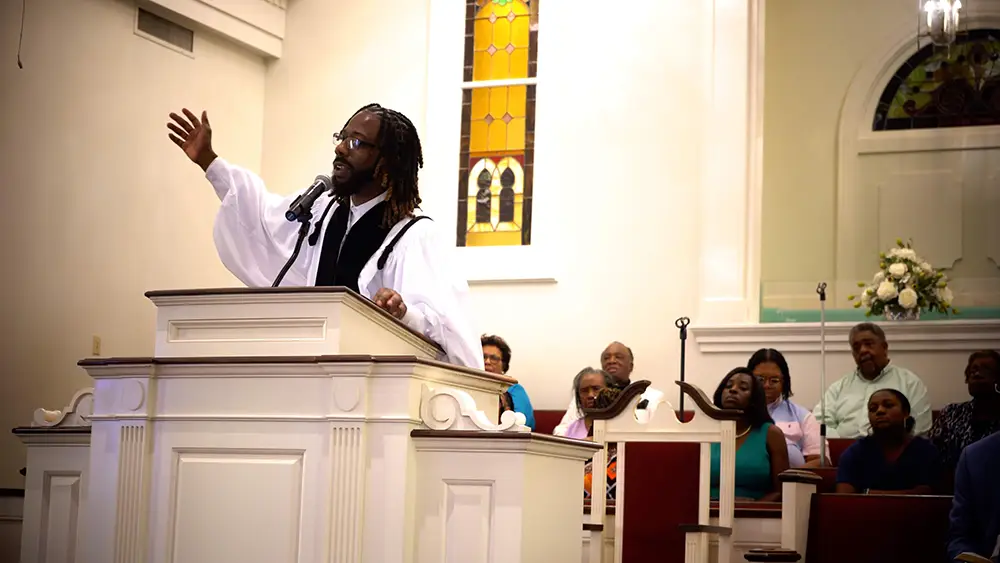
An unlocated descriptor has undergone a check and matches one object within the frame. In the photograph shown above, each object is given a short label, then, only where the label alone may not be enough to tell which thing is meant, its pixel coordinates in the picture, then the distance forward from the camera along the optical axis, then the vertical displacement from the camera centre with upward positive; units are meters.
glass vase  8.25 +0.43
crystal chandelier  7.78 +2.20
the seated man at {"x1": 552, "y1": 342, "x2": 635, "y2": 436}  8.08 +0.06
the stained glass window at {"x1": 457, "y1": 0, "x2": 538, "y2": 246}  9.59 +1.83
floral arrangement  8.20 +0.59
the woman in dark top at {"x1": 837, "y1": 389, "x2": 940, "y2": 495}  5.74 -0.35
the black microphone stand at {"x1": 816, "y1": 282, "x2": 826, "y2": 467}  6.56 -0.01
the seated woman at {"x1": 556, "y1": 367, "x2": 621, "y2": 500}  6.72 -0.12
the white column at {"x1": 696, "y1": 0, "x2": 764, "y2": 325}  8.80 +1.45
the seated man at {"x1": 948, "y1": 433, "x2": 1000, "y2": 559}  4.32 -0.41
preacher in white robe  3.86 +0.35
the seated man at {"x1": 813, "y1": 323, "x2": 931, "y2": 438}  7.49 -0.04
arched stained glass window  9.92 +2.31
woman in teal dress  6.00 -0.36
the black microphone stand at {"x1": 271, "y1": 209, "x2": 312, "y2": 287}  4.16 +0.39
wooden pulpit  3.19 -0.20
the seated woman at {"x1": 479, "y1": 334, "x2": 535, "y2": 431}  7.61 +0.01
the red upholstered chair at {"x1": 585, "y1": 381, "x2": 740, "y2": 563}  5.43 -0.46
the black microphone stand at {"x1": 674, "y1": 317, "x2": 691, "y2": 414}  7.94 +0.30
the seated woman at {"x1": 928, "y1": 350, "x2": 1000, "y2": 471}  6.38 -0.13
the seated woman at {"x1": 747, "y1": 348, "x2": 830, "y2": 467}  7.11 -0.17
